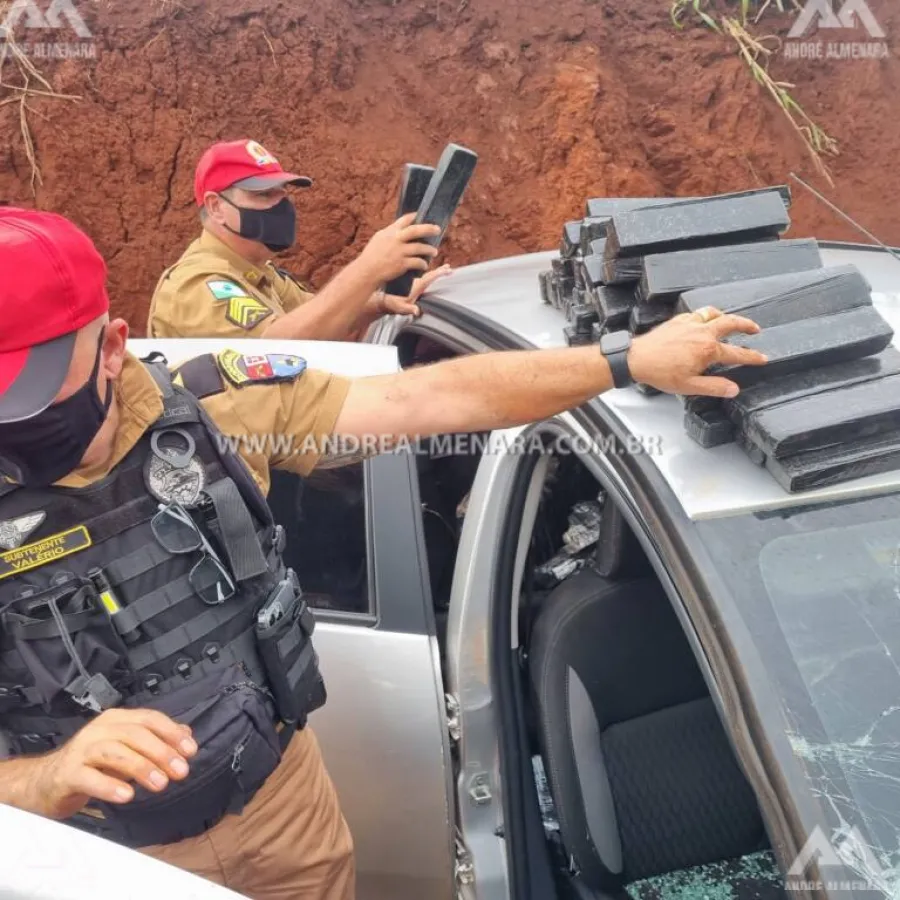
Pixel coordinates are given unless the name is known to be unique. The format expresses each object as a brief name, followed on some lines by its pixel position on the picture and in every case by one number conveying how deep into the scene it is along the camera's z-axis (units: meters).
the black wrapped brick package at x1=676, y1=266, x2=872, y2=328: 1.35
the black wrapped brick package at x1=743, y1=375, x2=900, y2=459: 1.19
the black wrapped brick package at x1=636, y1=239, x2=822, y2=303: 1.45
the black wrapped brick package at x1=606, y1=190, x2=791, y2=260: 1.51
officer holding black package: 2.67
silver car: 1.14
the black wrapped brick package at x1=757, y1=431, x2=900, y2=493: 1.21
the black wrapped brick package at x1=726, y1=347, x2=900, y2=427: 1.27
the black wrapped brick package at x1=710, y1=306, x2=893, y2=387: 1.29
